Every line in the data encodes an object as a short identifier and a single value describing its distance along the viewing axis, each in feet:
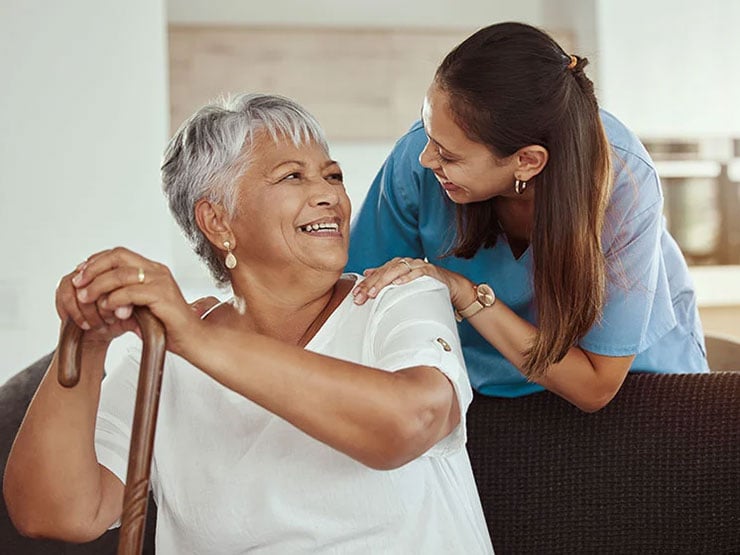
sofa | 6.93
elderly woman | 5.16
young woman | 6.61
